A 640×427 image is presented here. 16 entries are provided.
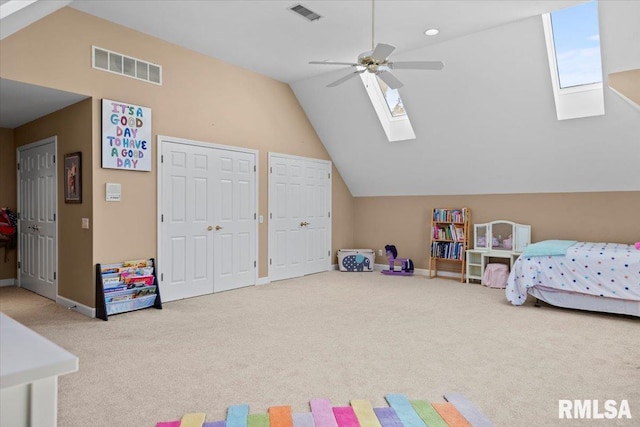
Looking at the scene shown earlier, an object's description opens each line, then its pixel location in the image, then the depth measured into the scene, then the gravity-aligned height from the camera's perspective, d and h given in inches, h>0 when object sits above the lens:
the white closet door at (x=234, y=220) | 223.1 -3.4
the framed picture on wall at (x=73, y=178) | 181.9 +16.9
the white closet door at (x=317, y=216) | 280.7 -1.7
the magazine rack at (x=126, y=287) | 175.0 -31.0
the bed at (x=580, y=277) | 169.2 -27.9
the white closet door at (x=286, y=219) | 254.7 -3.1
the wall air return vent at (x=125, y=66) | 175.8 +65.4
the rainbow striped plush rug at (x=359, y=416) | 89.2 -44.3
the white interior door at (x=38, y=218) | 203.5 -0.8
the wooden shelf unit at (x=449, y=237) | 262.1 -15.7
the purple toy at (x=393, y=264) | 279.9 -34.4
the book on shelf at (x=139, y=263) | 185.6 -21.2
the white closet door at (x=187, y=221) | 201.5 -3.0
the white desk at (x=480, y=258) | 242.7 -28.0
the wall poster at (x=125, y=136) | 178.1 +34.6
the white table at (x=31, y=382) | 30.7 -12.2
